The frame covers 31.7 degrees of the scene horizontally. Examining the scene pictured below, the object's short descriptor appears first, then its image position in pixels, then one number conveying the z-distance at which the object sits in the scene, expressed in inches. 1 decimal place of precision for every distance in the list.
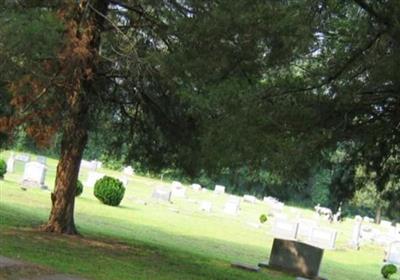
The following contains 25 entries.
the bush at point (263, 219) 1527.8
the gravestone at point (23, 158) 1837.2
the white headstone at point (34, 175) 1237.7
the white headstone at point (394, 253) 1216.8
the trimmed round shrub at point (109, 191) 1203.2
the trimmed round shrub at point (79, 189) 1168.1
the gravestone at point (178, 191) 1859.4
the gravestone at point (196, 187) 2399.9
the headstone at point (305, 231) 1309.1
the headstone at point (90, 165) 2179.9
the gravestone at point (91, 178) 1541.6
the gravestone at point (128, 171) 2539.6
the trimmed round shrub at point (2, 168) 1258.6
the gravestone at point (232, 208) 1621.1
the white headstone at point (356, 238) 1458.9
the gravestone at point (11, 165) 1570.1
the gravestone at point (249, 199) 2383.5
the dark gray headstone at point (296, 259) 690.2
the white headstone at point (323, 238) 1282.0
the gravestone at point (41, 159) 1885.3
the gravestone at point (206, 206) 1575.7
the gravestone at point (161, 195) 1531.7
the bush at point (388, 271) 968.9
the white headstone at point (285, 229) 1291.1
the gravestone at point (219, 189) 2545.3
